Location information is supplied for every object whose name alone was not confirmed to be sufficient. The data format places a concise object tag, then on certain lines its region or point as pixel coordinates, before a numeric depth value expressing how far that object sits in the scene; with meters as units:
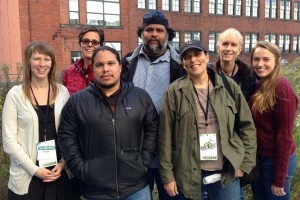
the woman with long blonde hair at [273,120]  3.14
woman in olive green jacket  3.04
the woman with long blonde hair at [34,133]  3.04
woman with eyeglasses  3.73
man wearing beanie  3.62
